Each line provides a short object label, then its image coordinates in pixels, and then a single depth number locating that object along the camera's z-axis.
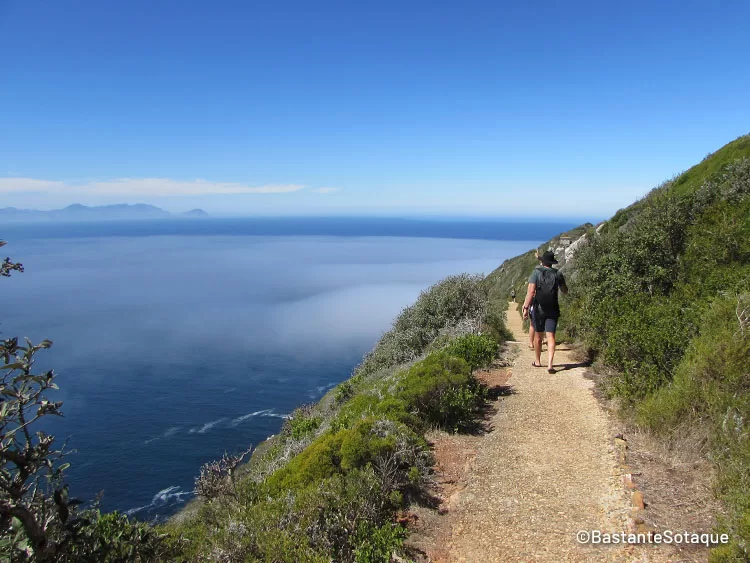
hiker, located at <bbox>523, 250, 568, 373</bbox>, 8.96
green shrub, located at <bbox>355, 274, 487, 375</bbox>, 13.32
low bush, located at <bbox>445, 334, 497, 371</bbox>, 9.21
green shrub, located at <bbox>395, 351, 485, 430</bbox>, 7.28
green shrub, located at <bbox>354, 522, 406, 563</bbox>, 4.28
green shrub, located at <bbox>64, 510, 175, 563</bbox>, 3.17
